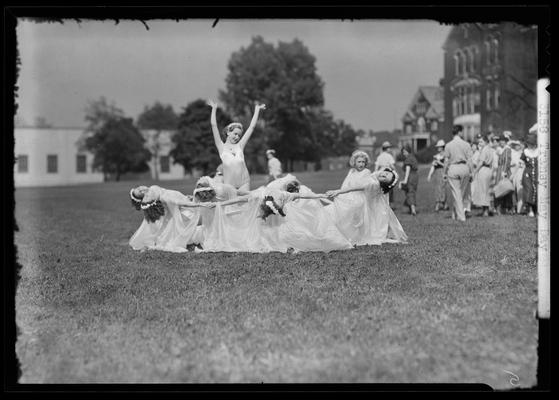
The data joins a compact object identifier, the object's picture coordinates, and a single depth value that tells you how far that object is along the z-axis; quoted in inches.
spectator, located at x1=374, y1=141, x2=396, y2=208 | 603.2
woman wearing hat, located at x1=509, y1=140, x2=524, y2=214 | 594.9
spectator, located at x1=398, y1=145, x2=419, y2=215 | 611.5
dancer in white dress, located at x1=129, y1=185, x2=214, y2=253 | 400.5
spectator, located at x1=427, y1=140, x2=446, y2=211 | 634.8
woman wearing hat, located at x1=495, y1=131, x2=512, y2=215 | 599.8
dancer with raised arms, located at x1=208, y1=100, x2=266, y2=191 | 427.8
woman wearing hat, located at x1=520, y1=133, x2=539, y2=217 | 528.1
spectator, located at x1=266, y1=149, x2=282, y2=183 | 753.6
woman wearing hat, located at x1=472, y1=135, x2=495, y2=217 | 592.1
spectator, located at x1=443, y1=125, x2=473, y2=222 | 545.0
